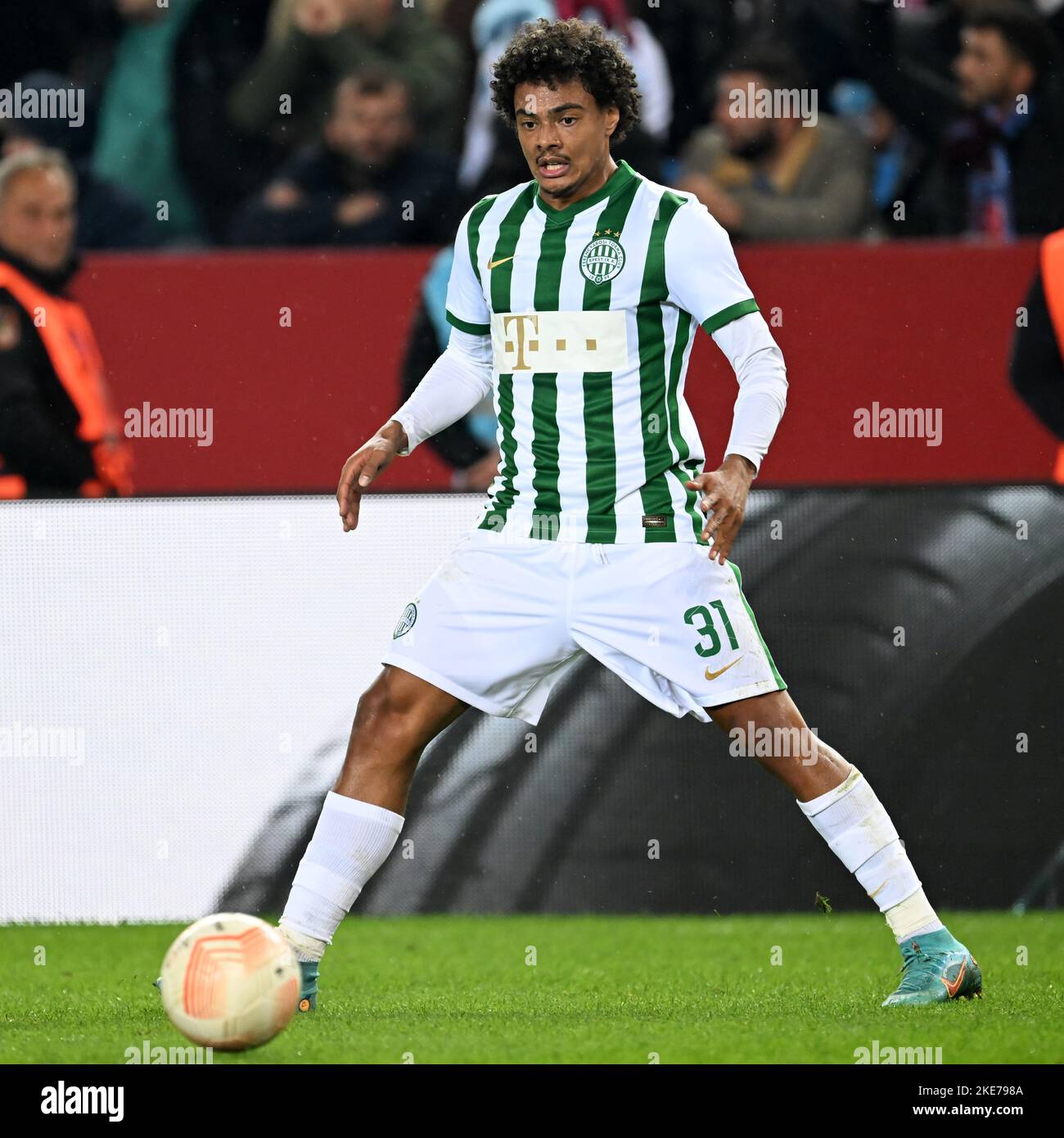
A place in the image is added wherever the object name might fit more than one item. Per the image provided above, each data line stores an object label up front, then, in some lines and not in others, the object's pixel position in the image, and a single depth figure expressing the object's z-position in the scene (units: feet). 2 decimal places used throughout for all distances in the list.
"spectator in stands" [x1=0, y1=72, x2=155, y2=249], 49.78
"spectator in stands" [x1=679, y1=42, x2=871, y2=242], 48.44
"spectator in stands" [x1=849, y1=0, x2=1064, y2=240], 48.67
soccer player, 25.88
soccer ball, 22.08
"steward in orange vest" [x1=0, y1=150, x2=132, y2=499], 41.93
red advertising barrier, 42.06
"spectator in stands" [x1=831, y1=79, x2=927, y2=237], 49.85
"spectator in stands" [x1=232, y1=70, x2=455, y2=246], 48.62
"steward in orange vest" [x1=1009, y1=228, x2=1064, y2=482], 42.06
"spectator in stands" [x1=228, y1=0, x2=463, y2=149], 50.29
